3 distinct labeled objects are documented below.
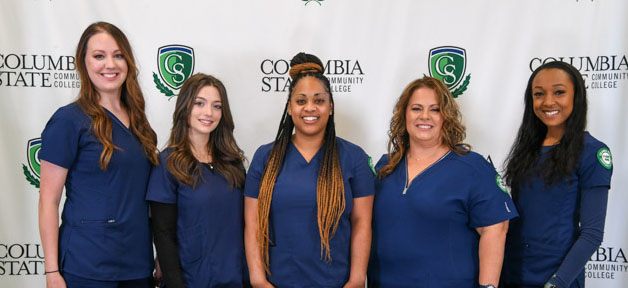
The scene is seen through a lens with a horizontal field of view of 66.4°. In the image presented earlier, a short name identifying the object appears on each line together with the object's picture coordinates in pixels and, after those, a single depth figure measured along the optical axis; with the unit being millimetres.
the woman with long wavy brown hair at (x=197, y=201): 1716
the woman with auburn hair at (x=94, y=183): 1663
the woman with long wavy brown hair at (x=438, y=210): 1750
